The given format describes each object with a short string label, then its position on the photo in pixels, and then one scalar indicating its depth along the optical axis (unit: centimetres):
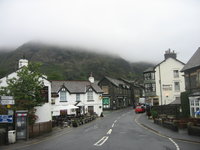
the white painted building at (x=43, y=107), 2280
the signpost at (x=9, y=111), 1527
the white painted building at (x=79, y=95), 4478
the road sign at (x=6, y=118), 1596
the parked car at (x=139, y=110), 4984
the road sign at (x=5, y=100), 1526
